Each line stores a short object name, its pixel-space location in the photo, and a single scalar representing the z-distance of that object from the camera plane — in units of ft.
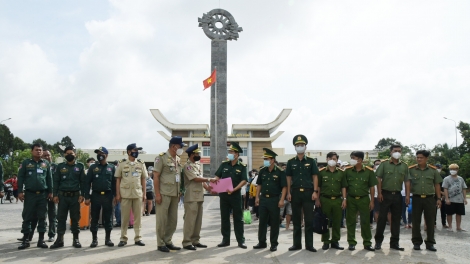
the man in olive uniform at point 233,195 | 23.38
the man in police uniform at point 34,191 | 22.90
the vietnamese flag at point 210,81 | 84.48
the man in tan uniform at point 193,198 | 22.54
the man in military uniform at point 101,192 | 23.24
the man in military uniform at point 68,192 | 23.00
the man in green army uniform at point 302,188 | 22.26
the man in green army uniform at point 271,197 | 22.53
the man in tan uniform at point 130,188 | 23.61
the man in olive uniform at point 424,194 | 22.97
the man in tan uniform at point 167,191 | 21.93
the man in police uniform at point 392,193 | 22.93
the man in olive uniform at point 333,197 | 22.62
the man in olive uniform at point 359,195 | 22.50
